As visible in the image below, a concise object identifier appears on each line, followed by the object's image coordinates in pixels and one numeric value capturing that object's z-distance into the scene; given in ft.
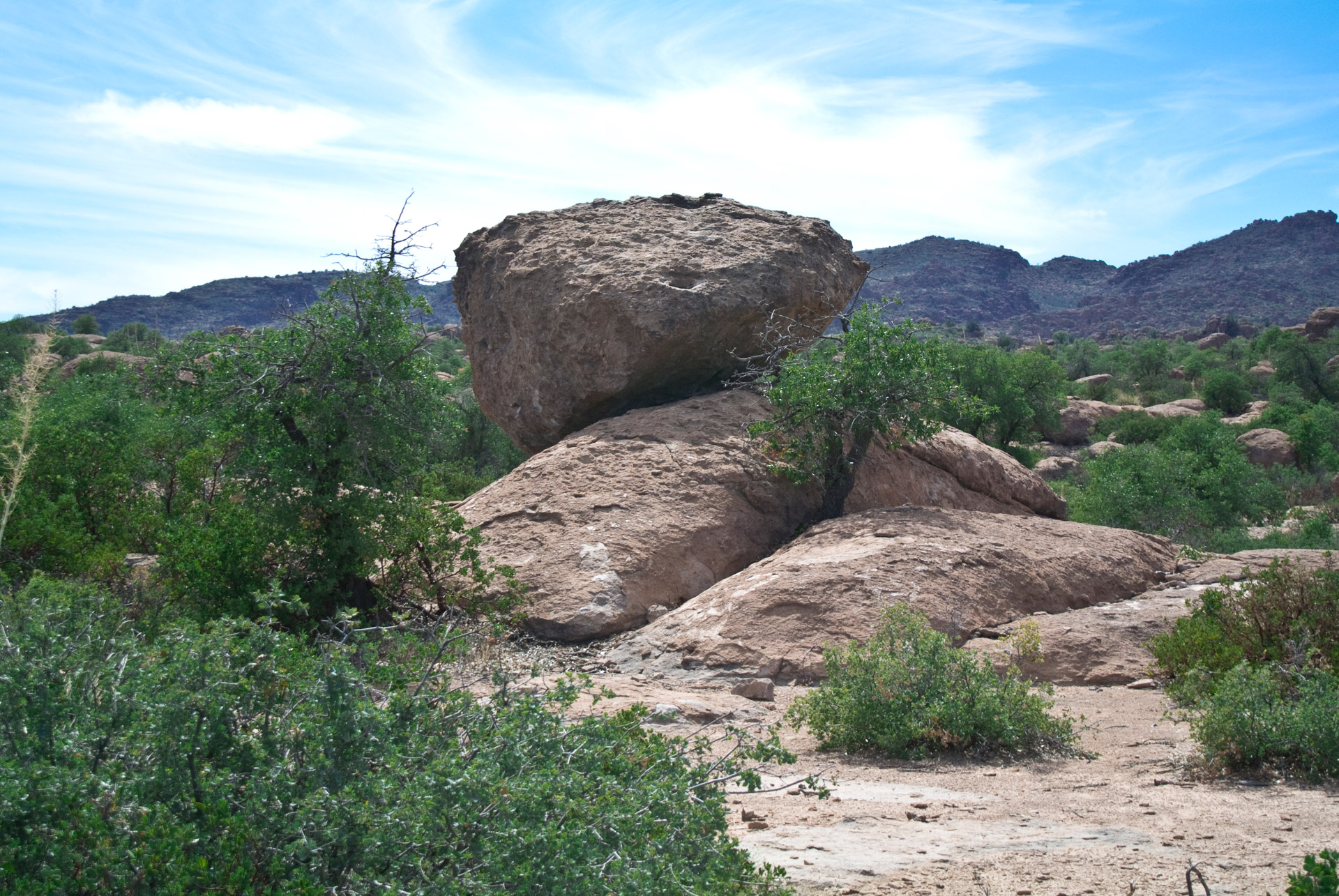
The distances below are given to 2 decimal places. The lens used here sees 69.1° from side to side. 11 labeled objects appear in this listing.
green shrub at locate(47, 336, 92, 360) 98.99
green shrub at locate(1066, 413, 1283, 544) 49.06
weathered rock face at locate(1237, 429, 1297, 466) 83.71
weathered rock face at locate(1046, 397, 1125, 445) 91.56
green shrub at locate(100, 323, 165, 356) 100.89
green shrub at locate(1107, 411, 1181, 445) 87.40
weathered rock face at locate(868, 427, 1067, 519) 31.35
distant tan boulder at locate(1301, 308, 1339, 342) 129.39
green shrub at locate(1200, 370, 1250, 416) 104.88
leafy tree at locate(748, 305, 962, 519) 28.94
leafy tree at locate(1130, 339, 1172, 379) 122.52
